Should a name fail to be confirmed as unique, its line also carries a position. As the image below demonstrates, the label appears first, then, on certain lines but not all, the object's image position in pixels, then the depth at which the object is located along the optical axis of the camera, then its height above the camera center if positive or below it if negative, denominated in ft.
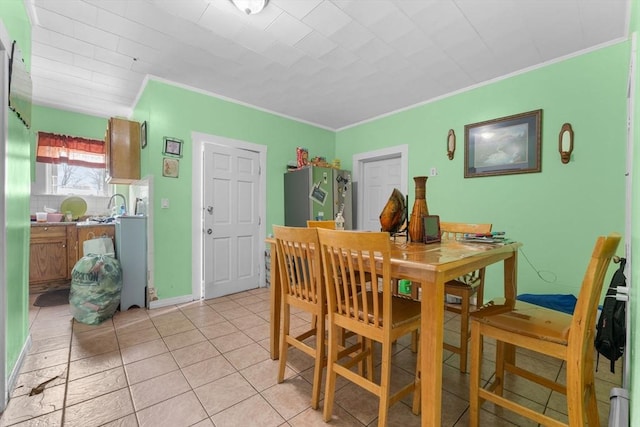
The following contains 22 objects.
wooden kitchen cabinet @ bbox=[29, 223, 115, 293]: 11.37 -1.94
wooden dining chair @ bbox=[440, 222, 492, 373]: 5.83 -1.81
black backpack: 4.62 -2.06
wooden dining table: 3.54 -1.11
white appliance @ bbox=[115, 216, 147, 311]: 9.52 -1.84
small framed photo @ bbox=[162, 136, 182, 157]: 10.02 +2.30
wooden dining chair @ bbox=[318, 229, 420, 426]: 3.91 -1.71
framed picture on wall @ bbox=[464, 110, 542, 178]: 8.87 +2.32
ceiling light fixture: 6.04 +4.65
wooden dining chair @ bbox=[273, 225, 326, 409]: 4.84 -1.52
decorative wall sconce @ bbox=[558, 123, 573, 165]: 8.11 +2.10
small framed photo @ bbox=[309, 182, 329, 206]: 12.48 +0.69
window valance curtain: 12.98 +2.84
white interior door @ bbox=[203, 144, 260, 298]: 11.09 -0.55
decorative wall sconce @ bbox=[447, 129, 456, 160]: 10.75 +2.69
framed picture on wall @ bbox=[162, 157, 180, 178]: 10.02 +1.51
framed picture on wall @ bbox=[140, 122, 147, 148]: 10.25 +2.83
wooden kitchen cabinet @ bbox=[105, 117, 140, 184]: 10.57 +2.31
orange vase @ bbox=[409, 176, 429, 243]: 5.72 -0.01
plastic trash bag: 8.33 -2.69
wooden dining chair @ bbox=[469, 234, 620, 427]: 3.42 -1.81
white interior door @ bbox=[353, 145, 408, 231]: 13.39 +1.56
